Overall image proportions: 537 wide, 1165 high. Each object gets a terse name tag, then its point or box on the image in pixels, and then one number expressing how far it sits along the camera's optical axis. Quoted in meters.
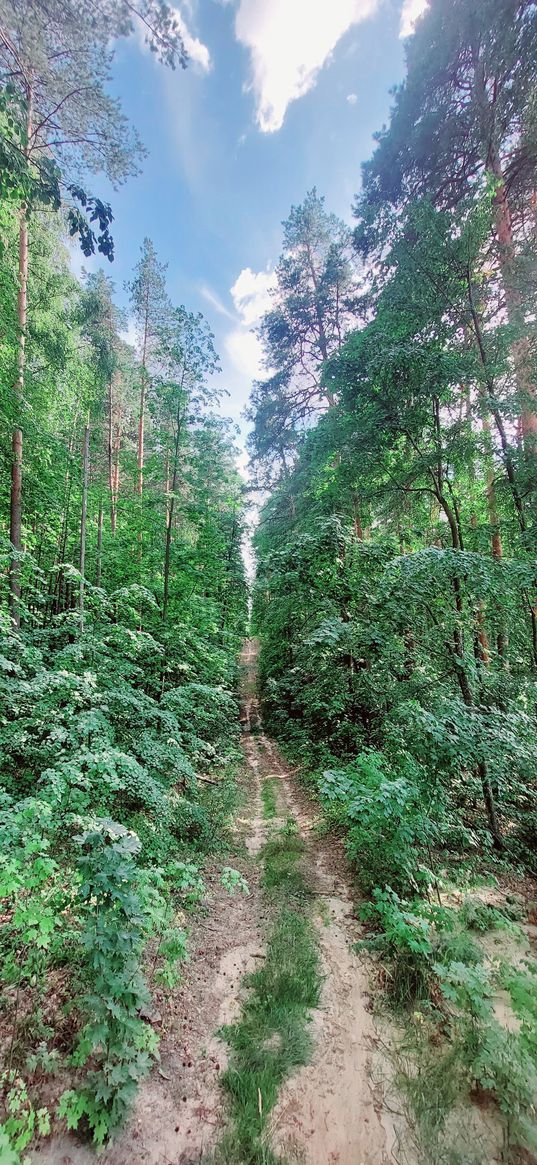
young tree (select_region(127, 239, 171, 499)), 13.52
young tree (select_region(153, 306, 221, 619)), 7.85
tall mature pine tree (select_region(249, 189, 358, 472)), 12.32
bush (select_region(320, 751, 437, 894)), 3.85
